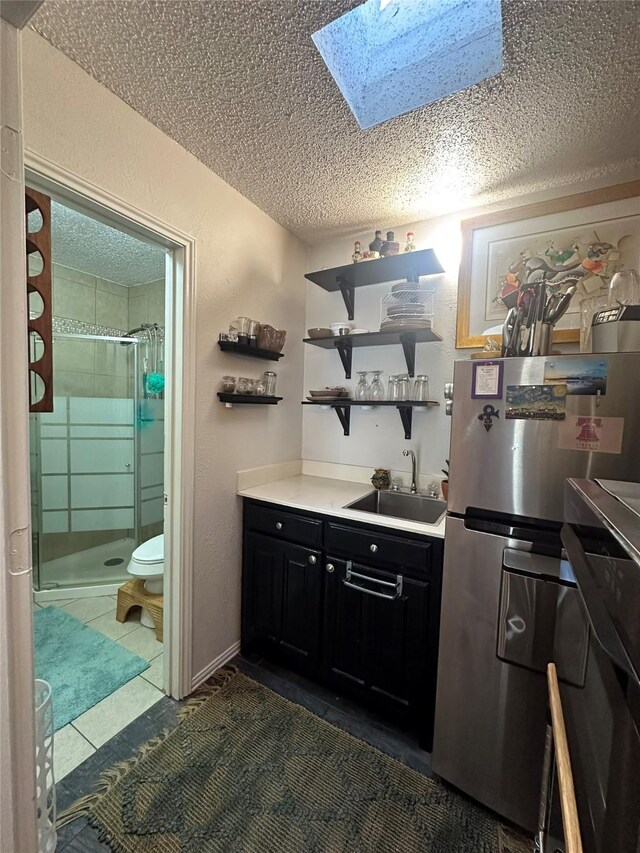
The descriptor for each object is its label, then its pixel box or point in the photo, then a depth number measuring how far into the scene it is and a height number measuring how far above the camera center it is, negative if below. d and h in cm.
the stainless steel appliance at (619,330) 104 +27
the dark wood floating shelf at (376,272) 171 +76
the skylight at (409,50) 95 +110
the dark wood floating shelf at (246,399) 170 +3
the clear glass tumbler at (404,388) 195 +12
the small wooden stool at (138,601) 202 -122
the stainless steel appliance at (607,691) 35 -33
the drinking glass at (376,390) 202 +11
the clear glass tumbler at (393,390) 197 +11
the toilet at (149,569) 200 -100
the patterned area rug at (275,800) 109 -140
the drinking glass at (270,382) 199 +14
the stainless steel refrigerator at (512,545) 98 -44
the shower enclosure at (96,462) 261 -52
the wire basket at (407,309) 176 +53
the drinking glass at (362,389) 205 +12
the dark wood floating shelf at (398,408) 181 +0
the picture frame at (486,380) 111 +11
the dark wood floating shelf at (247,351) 167 +28
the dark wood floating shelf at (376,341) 182 +40
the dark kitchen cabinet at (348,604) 136 -90
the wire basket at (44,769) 98 -110
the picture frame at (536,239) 150 +85
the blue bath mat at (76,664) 158 -140
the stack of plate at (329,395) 205 +7
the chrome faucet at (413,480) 193 -41
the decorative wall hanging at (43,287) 99 +33
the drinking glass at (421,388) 191 +12
